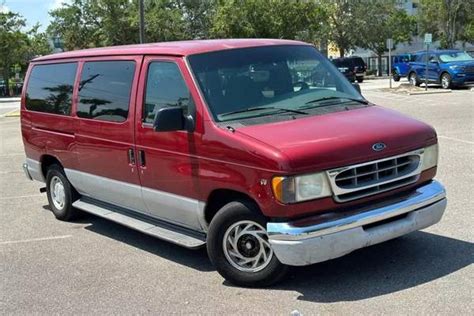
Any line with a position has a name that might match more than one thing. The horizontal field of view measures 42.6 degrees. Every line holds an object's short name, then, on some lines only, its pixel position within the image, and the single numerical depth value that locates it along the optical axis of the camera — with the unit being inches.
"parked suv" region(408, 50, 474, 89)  1069.8
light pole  987.3
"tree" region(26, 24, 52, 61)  2248.0
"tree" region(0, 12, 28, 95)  1958.5
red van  175.5
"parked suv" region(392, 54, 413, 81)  1483.9
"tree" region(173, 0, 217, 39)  2293.3
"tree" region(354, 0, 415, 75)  2293.3
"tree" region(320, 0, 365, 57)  2292.1
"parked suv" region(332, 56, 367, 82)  1710.5
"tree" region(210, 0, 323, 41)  1883.6
